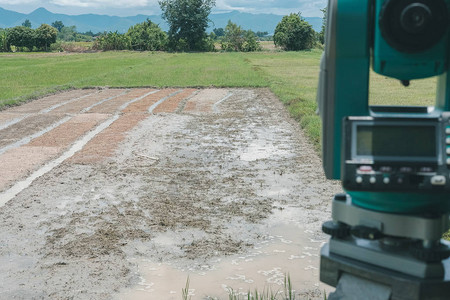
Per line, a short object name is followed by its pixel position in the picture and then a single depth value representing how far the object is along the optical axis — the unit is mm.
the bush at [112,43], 54500
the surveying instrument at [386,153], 1339
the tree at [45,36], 56875
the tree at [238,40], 55281
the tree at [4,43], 53469
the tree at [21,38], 56000
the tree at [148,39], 54312
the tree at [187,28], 55375
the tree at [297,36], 55781
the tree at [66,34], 140125
